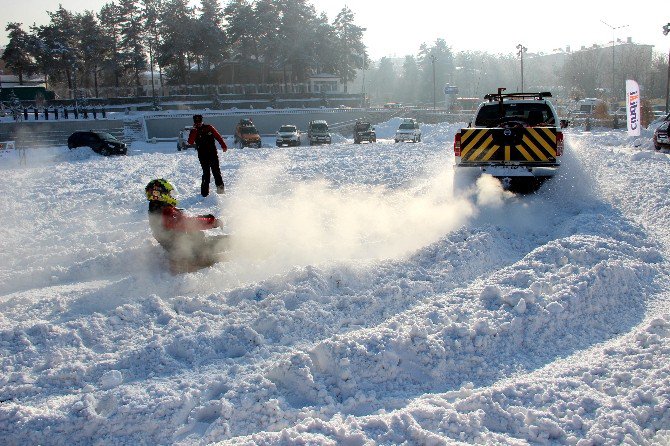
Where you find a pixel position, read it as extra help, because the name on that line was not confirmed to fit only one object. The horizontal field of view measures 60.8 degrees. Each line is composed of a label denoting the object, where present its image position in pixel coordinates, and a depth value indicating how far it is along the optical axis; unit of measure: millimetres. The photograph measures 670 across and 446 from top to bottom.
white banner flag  25391
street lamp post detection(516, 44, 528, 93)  66062
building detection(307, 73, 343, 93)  72925
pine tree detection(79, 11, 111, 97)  63781
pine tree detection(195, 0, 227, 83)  63344
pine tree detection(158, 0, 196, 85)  62688
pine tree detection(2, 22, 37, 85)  60562
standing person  11062
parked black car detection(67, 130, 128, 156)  31125
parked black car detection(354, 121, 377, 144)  38719
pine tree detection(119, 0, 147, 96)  64938
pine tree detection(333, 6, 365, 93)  73125
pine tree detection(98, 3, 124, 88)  65062
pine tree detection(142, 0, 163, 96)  65250
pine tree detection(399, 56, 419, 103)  114062
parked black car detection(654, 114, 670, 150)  20594
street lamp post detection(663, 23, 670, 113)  38566
